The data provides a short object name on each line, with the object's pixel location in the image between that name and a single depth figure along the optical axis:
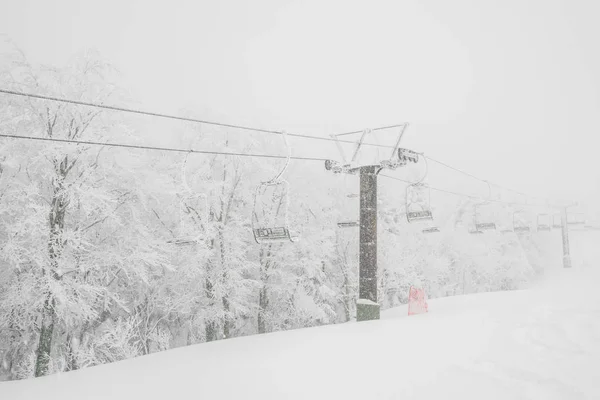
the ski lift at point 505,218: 33.56
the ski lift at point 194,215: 14.93
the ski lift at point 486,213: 33.81
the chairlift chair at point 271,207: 19.06
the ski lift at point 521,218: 30.27
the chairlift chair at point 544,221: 22.31
